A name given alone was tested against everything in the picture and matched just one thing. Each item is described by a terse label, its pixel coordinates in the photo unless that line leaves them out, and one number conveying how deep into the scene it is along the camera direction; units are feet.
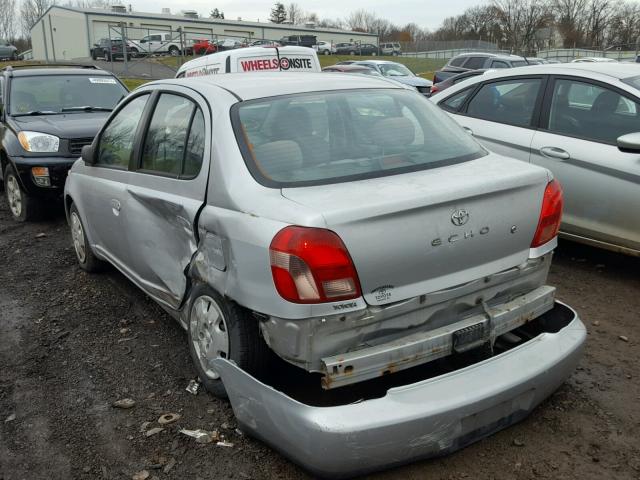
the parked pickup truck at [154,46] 128.57
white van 28.12
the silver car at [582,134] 15.15
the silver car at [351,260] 8.17
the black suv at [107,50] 130.33
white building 170.09
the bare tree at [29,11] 284.82
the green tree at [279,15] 335.47
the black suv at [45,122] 22.53
